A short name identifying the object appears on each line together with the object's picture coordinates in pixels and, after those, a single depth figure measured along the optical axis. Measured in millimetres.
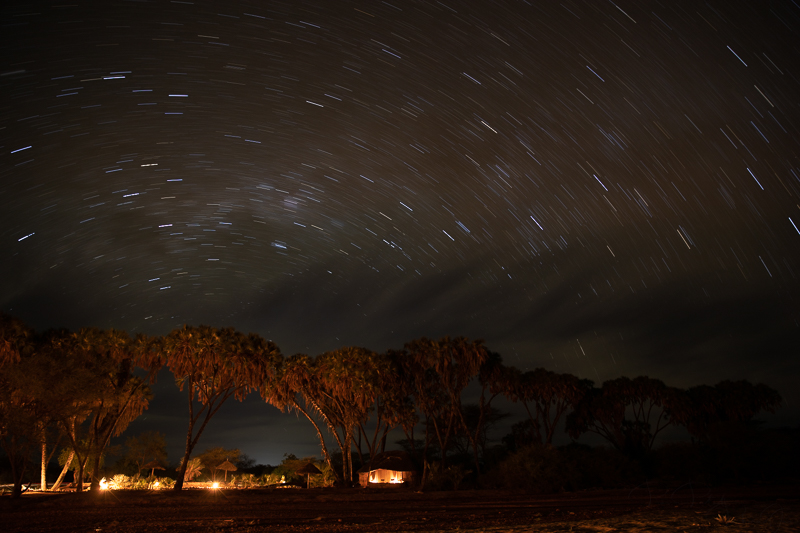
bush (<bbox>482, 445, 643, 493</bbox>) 30469
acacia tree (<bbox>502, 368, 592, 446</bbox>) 45812
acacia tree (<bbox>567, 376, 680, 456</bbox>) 48094
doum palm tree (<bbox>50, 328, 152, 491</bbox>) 28844
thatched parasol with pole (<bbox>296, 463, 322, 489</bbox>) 45750
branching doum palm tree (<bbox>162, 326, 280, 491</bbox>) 35406
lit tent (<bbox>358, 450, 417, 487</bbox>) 43366
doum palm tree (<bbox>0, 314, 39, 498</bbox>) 26000
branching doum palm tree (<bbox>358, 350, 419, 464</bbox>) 41125
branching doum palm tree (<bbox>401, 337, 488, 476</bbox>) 41438
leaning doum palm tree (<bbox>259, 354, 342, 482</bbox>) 40188
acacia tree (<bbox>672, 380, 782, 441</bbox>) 46438
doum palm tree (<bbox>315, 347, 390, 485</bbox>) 39531
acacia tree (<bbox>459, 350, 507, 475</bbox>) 44031
